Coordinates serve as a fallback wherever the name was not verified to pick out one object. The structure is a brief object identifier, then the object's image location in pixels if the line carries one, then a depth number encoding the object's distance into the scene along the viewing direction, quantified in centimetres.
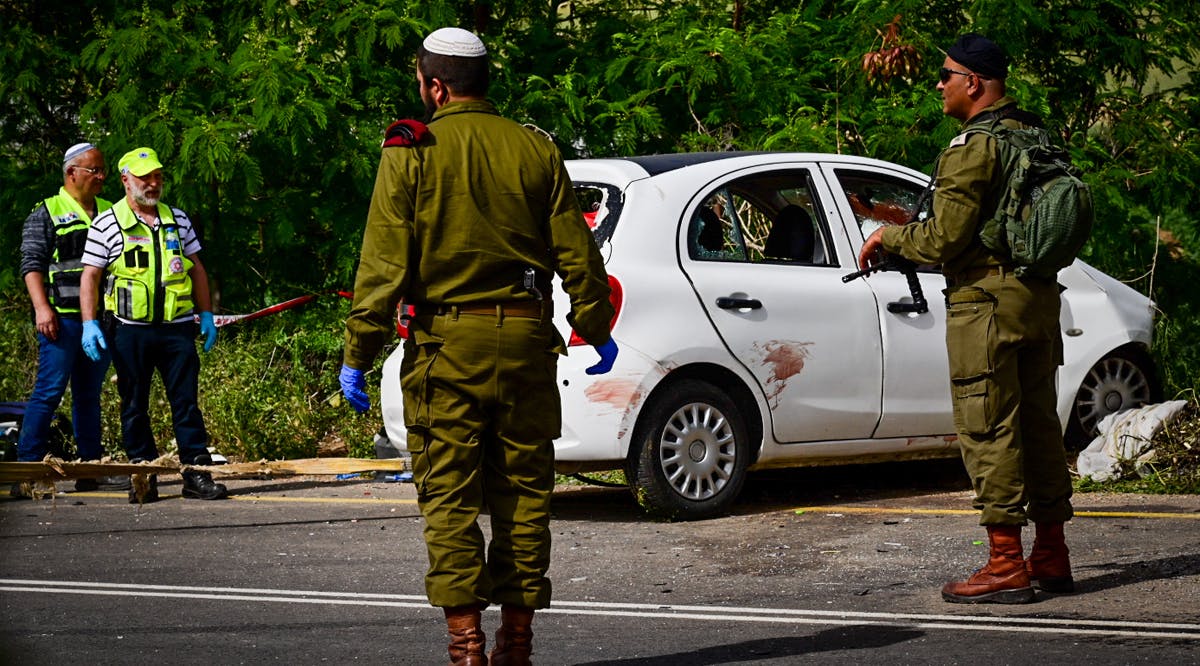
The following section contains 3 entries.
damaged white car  1444
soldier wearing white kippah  848
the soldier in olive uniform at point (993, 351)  1088
